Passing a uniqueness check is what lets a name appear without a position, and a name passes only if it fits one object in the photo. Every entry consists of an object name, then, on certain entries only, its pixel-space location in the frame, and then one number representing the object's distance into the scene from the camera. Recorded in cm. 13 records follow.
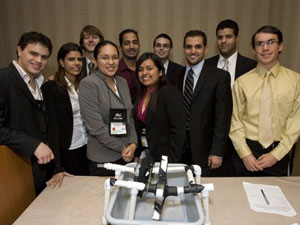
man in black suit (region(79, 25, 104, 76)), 263
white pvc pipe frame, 92
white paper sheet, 120
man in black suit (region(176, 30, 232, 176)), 198
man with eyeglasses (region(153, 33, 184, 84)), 282
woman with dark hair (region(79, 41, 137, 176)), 182
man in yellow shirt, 179
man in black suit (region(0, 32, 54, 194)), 143
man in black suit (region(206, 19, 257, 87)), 245
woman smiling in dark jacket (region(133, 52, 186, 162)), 187
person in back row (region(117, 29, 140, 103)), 265
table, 113
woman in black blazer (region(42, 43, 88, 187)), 201
